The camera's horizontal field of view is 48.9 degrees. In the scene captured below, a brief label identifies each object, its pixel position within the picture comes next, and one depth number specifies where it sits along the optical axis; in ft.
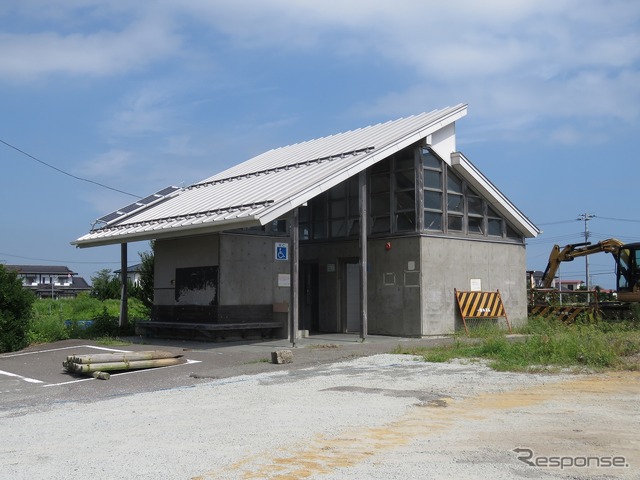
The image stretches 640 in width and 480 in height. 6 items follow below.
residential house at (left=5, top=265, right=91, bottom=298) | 285.21
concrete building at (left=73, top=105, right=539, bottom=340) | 61.00
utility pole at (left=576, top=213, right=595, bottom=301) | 180.00
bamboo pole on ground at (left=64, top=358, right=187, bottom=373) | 43.47
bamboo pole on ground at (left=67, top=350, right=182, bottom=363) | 43.88
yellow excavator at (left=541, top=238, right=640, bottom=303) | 82.64
